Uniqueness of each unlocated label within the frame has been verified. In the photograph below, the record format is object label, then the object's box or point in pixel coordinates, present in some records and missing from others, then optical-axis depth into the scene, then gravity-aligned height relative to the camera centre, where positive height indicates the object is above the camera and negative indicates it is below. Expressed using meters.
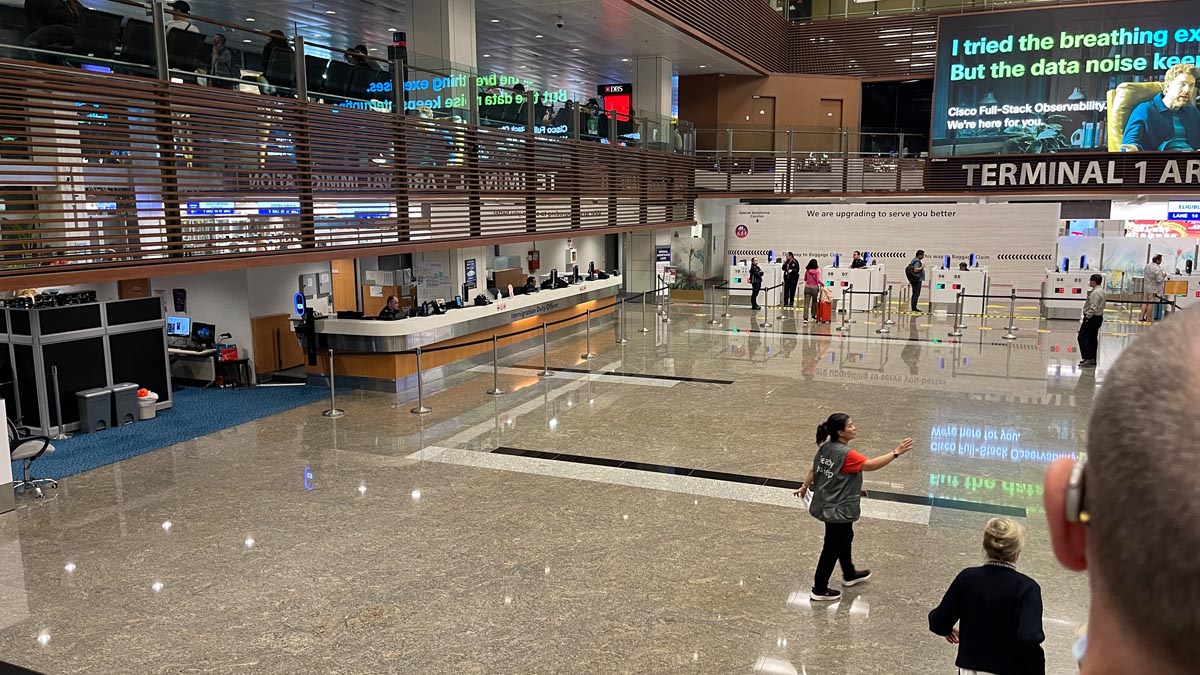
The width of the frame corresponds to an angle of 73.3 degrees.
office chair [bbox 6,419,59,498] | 8.12 -2.26
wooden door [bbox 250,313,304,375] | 14.15 -2.15
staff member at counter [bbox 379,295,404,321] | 12.86 -1.40
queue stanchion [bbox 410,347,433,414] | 11.21 -2.57
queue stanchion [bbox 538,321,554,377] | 13.61 -2.53
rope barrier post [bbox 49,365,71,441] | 10.35 -2.38
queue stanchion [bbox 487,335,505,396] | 12.22 -2.57
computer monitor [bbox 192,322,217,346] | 13.82 -1.86
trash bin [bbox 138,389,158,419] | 11.30 -2.49
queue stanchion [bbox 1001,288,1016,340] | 16.83 -2.43
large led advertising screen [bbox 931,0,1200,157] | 21.09 +3.70
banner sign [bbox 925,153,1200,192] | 21.61 +1.24
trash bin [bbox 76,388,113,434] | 10.58 -2.42
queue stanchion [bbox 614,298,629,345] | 16.91 -2.42
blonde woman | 3.52 -1.74
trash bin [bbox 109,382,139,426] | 10.98 -2.42
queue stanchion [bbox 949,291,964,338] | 17.00 -2.36
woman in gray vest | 5.45 -1.81
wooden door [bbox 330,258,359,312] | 16.97 -1.33
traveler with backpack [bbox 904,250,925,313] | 20.58 -1.41
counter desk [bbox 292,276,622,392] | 12.60 -1.95
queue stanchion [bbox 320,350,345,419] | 11.16 -2.60
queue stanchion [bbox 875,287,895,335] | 17.80 -2.38
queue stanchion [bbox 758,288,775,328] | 18.97 -2.34
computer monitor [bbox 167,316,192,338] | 13.88 -1.74
